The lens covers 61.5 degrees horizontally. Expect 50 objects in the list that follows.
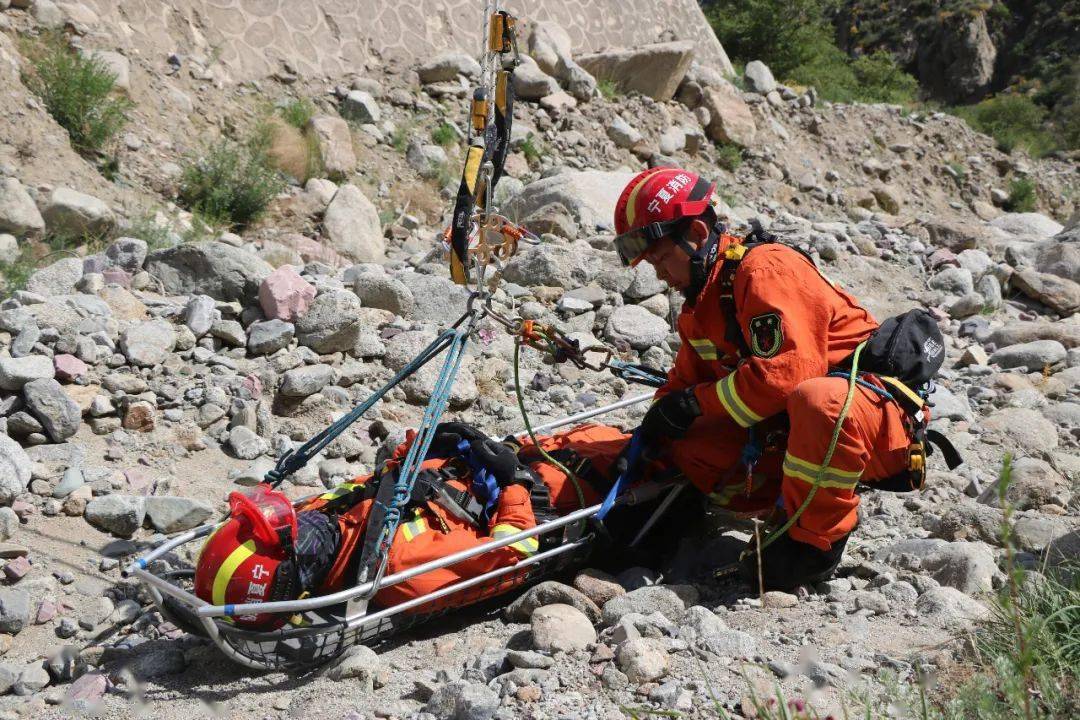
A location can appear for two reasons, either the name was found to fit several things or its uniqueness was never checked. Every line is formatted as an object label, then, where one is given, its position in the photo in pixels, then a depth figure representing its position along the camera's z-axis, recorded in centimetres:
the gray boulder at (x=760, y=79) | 1473
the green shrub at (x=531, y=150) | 1074
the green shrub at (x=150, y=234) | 671
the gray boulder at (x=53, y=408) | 431
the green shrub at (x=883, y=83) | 1927
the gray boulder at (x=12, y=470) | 391
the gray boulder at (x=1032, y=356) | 639
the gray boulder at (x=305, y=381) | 500
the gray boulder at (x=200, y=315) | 524
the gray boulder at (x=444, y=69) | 1121
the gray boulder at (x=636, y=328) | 605
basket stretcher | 287
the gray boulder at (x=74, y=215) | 651
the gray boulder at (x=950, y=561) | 331
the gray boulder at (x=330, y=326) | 533
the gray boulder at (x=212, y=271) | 565
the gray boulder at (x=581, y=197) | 809
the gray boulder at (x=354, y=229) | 784
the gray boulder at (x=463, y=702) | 252
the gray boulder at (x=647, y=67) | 1277
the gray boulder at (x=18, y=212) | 624
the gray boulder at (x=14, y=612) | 333
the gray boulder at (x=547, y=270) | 669
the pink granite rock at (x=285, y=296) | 543
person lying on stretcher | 304
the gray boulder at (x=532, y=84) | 1150
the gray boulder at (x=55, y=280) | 545
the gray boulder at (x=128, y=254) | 587
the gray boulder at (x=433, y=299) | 597
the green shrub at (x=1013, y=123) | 1796
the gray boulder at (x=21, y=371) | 434
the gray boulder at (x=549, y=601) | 327
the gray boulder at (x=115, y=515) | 396
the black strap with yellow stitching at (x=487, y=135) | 323
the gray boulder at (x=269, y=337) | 527
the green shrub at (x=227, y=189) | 777
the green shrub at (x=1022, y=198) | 1537
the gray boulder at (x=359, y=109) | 1023
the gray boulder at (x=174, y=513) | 402
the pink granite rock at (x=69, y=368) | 461
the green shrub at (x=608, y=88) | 1256
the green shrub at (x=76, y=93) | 749
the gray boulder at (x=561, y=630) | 293
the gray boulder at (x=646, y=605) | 317
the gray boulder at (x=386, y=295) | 595
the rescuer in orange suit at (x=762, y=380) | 320
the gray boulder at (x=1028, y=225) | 1162
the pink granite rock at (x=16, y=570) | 355
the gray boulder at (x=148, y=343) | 491
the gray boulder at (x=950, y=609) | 292
